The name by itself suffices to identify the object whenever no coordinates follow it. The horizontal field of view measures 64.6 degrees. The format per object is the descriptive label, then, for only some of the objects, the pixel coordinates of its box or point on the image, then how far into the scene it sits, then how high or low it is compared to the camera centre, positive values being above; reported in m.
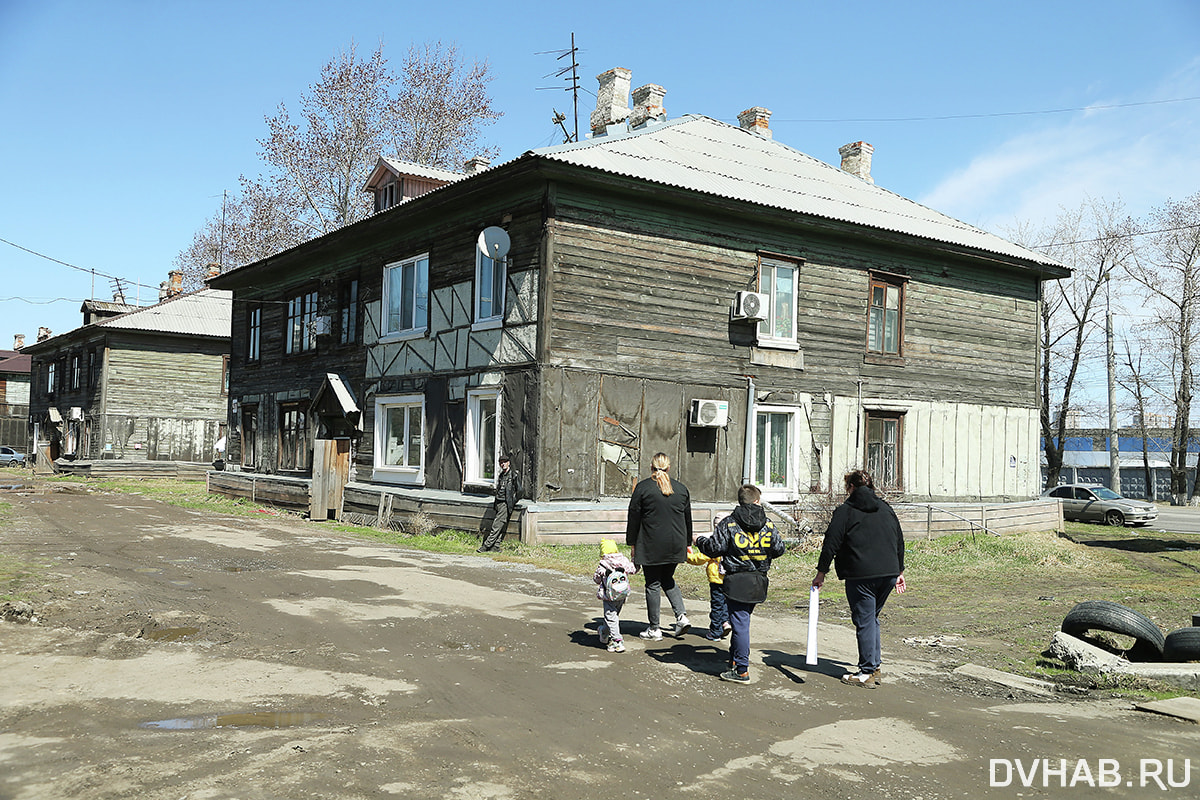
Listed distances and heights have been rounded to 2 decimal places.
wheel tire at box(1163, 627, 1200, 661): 8.41 -1.78
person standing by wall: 16.06 -1.30
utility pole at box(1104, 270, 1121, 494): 41.03 +1.69
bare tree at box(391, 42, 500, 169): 39.38 +12.86
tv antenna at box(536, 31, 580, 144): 32.75 +12.25
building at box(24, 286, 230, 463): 41.66 +1.64
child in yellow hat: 8.40 -1.39
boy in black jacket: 7.60 -1.02
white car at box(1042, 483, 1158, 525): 30.31 -2.05
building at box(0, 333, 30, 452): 62.25 +1.26
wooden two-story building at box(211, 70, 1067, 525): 17.81 +2.31
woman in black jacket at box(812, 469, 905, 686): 7.55 -0.97
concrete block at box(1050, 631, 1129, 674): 8.16 -1.87
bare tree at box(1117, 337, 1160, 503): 45.50 +2.81
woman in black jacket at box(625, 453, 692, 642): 8.83 -0.90
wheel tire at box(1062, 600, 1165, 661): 8.62 -1.66
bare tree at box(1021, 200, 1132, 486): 43.78 +5.90
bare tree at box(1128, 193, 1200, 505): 42.41 +5.79
